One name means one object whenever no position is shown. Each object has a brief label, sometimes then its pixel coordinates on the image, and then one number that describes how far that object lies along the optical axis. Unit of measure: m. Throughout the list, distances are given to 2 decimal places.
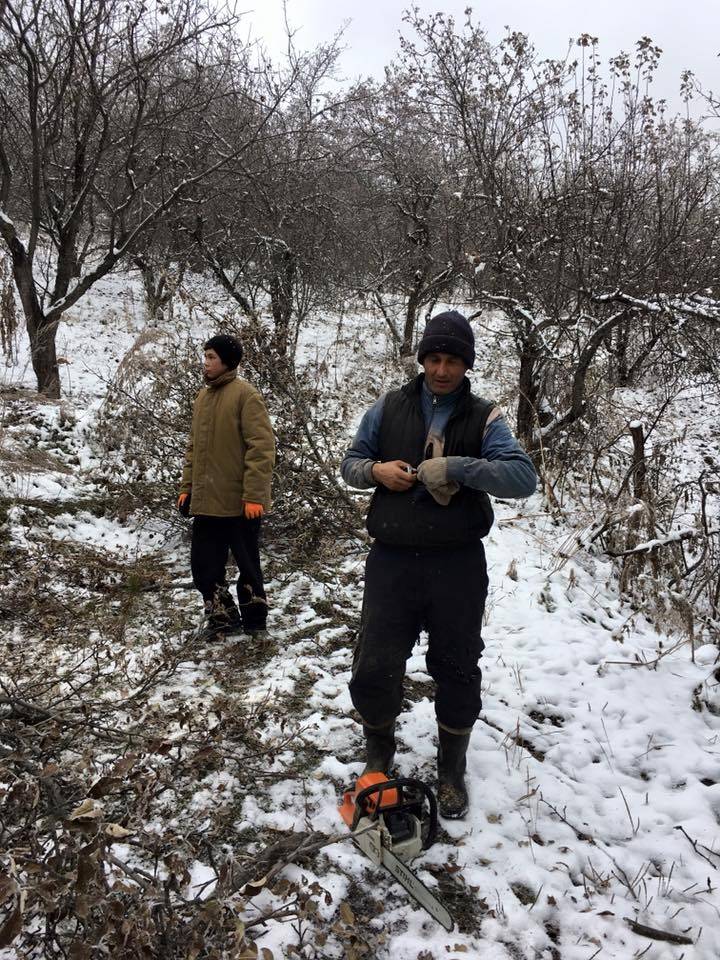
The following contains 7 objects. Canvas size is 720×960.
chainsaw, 2.20
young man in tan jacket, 3.61
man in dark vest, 2.24
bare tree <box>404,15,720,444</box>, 6.95
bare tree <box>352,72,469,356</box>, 11.36
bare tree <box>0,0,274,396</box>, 5.80
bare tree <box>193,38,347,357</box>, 9.52
